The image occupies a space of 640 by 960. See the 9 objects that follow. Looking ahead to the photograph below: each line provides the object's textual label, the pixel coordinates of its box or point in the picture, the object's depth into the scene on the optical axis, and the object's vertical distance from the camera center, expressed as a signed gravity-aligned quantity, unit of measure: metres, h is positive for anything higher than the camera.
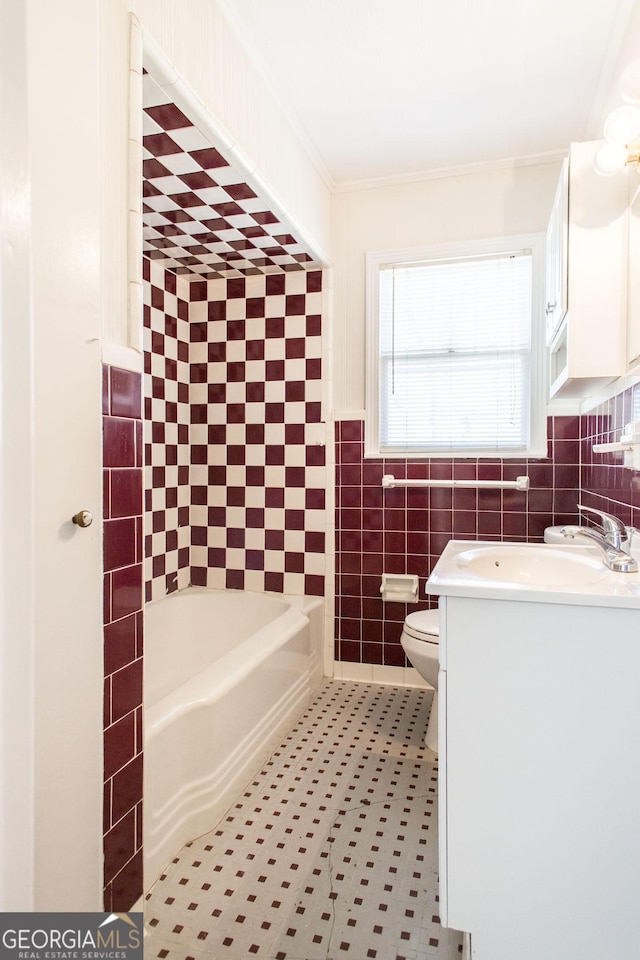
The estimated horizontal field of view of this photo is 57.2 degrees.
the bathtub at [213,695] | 1.60 -0.84
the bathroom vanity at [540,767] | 1.19 -0.64
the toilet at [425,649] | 2.20 -0.70
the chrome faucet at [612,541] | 1.45 -0.20
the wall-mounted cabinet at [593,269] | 1.66 +0.56
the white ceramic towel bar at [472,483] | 2.66 -0.09
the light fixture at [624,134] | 1.35 +0.81
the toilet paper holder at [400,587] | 2.82 -0.60
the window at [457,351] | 2.71 +0.54
